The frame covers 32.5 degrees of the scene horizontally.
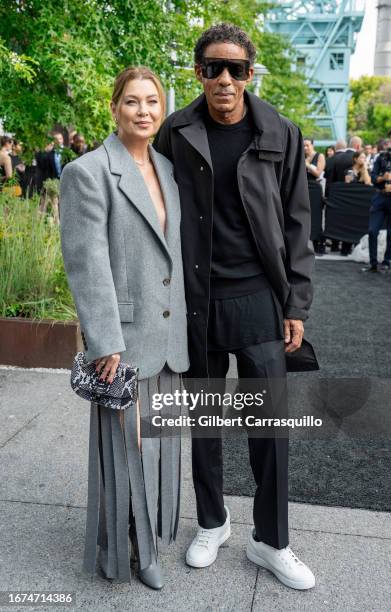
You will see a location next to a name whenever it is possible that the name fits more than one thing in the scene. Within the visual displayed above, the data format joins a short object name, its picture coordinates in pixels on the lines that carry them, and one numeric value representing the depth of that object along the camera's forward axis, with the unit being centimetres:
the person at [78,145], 1248
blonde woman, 249
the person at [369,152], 1913
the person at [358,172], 1344
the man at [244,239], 271
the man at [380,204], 1088
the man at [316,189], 1372
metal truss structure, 9738
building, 15412
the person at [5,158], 1129
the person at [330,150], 1745
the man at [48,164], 1330
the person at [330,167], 1425
